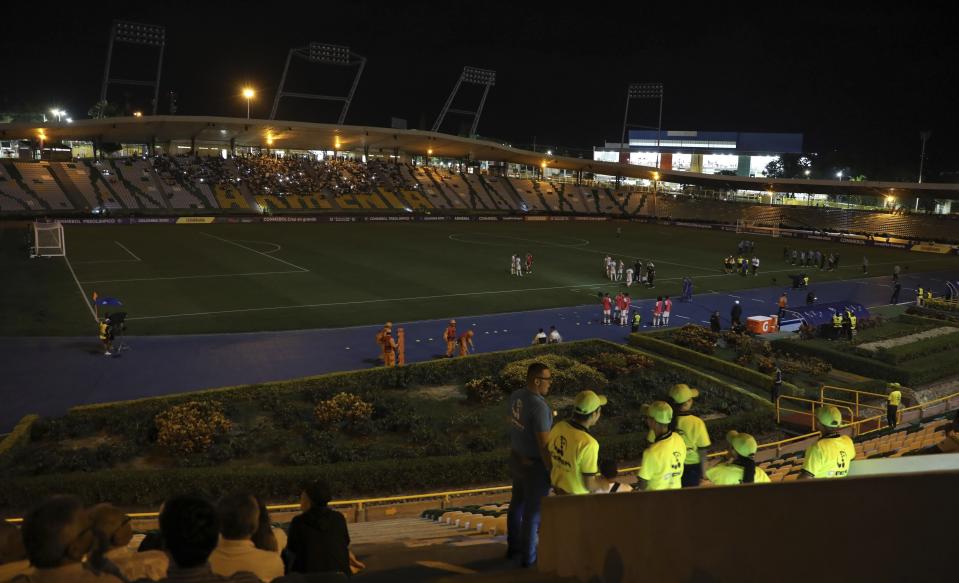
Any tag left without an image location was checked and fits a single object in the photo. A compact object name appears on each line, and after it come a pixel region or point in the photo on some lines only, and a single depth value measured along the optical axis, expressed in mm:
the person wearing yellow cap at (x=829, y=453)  6770
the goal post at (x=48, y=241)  42281
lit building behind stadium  129375
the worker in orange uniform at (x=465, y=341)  23000
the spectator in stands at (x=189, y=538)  3486
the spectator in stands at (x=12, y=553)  3951
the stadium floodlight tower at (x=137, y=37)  69500
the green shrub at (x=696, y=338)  24641
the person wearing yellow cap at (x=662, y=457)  6094
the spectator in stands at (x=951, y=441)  6795
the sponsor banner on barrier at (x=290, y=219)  68938
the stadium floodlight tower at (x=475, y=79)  89000
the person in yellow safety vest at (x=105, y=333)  22359
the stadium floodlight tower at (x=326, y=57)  78625
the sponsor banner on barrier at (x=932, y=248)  61469
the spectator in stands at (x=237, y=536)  4160
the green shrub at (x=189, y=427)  14875
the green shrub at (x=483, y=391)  18750
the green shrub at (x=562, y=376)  19641
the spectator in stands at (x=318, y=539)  4938
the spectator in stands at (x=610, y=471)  6094
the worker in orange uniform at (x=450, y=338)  23000
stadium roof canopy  64875
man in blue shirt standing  6262
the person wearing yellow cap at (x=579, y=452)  5836
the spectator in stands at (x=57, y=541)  3463
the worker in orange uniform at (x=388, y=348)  21578
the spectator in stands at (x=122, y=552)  4027
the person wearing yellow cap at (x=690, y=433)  7016
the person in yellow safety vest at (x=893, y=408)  17031
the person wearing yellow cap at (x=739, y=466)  6137
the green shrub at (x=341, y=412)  16750
